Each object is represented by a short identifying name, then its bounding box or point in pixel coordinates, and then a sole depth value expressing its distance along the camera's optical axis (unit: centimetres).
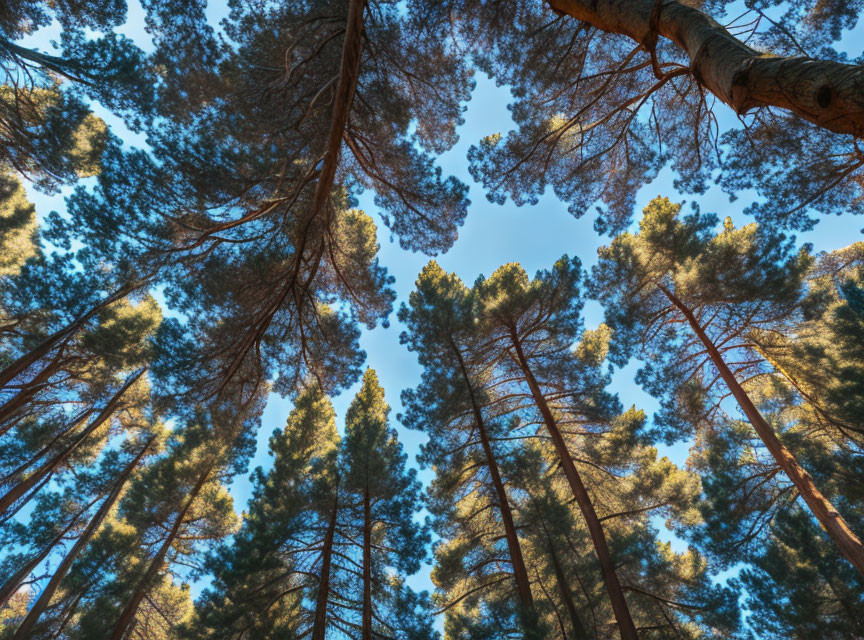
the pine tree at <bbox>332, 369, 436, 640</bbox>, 843
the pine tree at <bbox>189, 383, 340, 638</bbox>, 796
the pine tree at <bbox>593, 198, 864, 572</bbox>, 871
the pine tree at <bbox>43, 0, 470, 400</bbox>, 689
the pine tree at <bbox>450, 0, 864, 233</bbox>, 612
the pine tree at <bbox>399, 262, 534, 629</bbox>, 895
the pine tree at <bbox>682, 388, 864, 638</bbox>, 786
